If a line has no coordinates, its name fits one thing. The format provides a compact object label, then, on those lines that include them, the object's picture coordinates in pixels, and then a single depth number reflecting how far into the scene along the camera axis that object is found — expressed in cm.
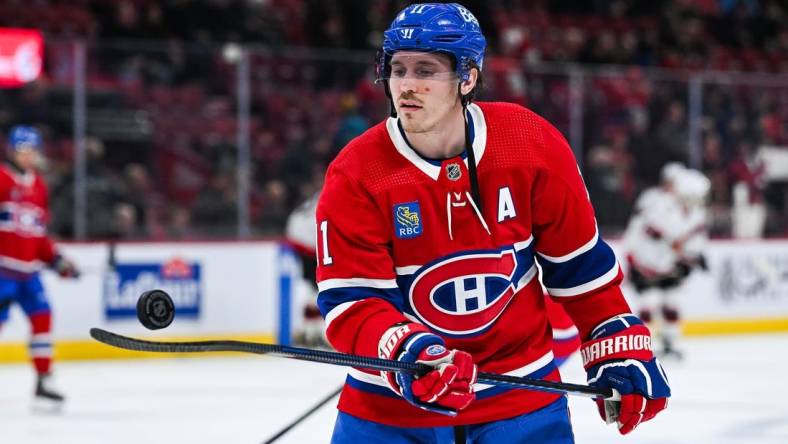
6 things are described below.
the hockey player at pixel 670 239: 1483
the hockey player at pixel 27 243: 1139
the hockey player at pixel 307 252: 1492
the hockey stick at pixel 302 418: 584
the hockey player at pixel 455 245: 408
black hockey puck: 351
